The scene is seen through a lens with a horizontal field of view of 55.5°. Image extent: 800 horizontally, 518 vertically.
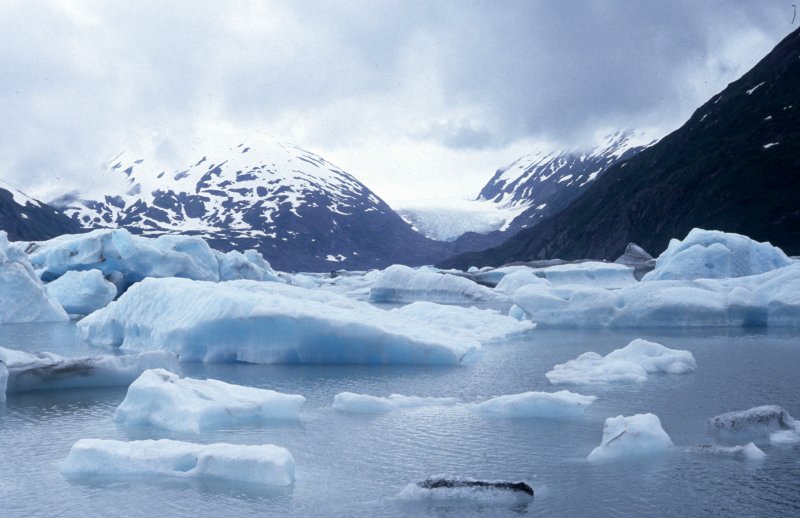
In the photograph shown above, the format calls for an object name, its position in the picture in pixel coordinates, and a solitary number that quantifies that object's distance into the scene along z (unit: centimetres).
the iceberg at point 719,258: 3150
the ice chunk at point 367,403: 1062
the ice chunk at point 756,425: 862
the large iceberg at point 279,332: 1484
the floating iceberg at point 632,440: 795
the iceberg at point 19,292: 2588
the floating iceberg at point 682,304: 2270
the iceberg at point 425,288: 4022
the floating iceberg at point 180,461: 710
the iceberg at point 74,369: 1215
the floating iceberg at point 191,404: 922
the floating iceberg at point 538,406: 1003
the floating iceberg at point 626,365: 1293
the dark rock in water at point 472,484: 662
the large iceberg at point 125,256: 3400
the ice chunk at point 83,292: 3048
